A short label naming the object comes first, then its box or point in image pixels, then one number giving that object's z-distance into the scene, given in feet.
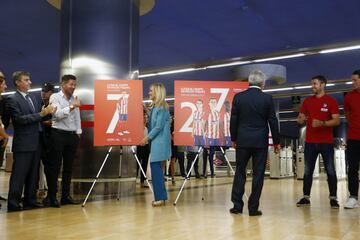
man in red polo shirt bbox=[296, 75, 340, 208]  16.16
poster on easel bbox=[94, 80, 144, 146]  17.93
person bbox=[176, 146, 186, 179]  35.43
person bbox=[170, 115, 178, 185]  30.44
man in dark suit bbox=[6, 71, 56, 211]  14.87
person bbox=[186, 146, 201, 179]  35.50
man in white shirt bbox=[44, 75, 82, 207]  16.40
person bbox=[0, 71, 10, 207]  14.92
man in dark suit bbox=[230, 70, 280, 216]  14.06
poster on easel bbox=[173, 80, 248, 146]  17.69
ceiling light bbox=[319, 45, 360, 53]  38.37
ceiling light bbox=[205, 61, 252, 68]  44.65
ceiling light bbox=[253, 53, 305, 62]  41.63
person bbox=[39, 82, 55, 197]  16.81
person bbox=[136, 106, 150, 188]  27.73
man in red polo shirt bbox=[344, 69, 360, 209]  15.81
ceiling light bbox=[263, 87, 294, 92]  62.13
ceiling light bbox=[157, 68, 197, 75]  49.16
